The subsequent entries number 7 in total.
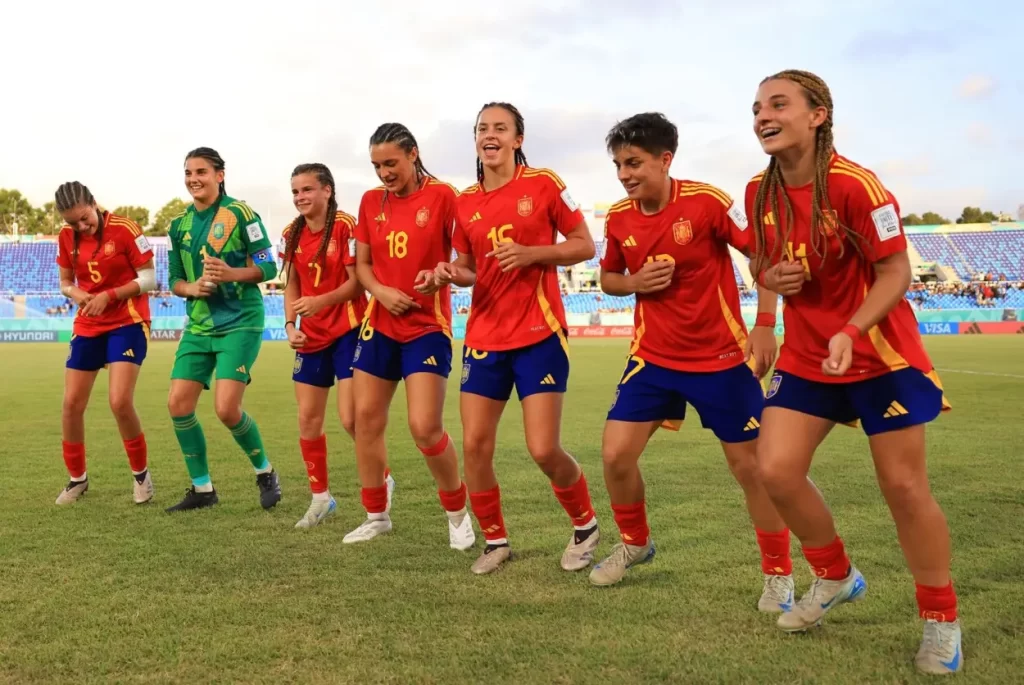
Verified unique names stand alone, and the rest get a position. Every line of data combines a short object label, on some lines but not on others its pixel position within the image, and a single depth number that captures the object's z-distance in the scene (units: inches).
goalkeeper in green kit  231.0
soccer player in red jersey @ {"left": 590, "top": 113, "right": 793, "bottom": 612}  149.4
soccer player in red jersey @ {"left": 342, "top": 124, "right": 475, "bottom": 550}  189.6
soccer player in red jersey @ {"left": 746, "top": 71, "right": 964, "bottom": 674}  117.7
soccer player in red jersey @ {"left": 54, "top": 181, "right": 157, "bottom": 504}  240.7
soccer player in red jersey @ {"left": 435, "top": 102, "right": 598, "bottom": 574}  171.3
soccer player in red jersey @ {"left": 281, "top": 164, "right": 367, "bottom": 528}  220.5
